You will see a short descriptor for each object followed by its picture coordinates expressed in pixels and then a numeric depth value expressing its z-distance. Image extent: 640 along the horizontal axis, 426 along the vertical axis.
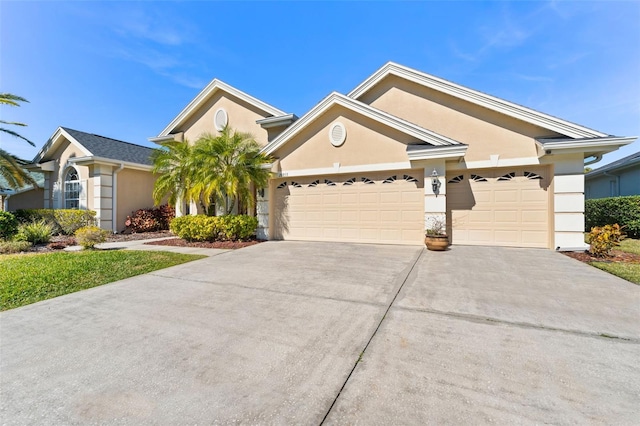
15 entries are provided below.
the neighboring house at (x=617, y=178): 13.22
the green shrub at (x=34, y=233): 9.74
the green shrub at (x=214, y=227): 10.07
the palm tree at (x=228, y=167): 9.72
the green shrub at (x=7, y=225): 10.00
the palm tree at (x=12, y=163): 11.92
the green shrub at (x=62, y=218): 12.62
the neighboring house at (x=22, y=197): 16.66
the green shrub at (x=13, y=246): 8.62
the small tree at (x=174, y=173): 10.67
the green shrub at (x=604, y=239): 6.98
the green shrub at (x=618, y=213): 10.64
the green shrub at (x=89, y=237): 8.64
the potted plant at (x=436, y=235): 8.20
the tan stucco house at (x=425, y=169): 8.23
